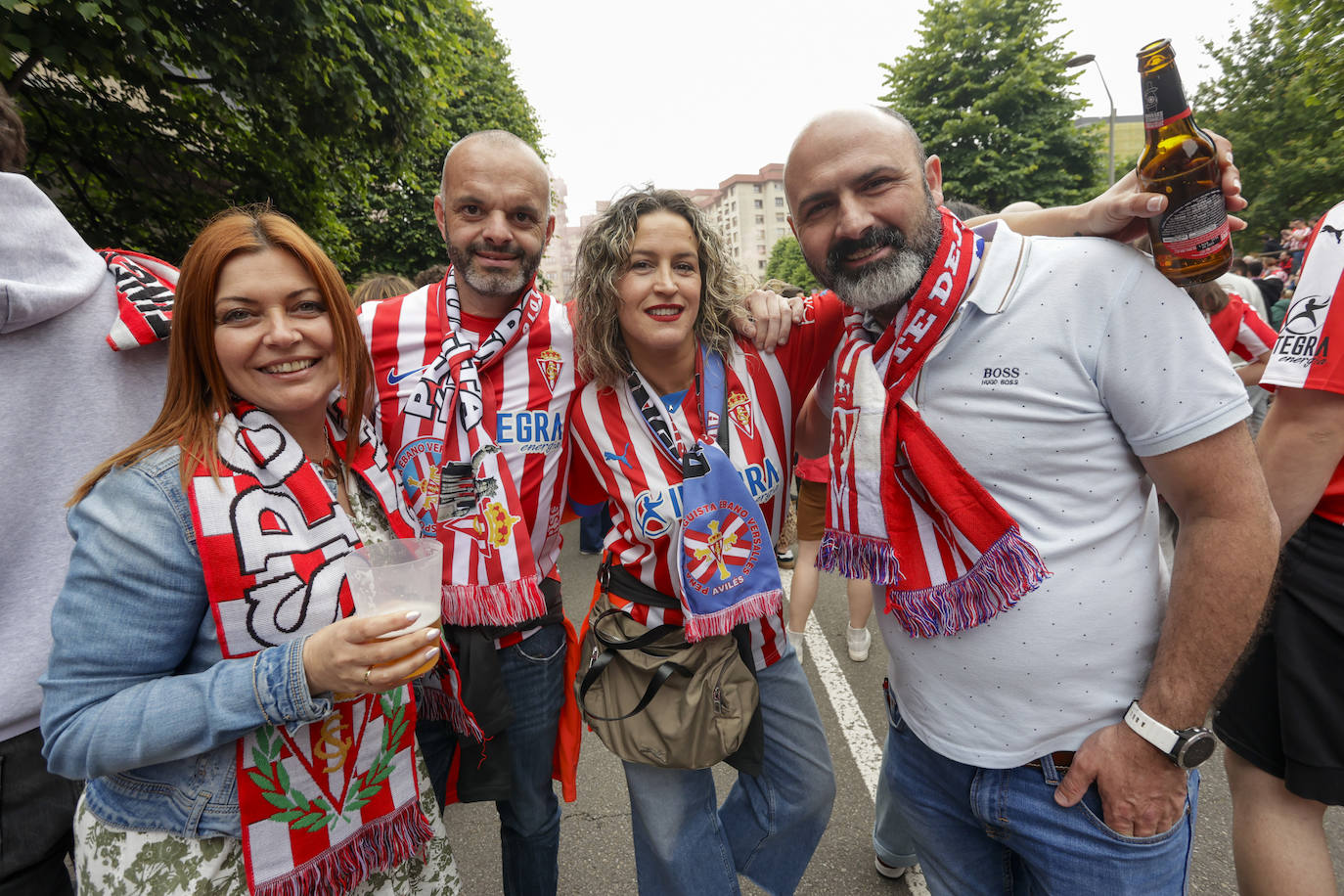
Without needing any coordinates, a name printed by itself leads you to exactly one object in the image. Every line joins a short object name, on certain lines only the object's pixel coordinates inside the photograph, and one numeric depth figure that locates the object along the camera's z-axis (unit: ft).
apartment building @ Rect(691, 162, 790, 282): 272.92
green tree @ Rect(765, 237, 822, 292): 135.09
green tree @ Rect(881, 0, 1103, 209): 63.46
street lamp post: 47.65
